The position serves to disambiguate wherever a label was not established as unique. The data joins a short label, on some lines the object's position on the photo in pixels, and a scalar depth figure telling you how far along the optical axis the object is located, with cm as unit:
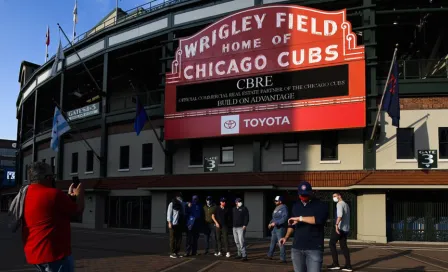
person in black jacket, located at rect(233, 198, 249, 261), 1321
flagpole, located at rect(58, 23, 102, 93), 2667
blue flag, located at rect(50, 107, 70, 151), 2734
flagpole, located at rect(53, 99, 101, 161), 2852
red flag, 4025
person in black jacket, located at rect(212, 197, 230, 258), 1388
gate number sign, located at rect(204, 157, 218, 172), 2442
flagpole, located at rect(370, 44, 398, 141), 1891
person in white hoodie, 1384
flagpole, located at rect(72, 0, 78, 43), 3462
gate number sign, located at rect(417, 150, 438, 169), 2017
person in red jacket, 438
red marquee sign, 2069
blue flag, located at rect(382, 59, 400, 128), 1891
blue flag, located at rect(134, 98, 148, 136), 2403
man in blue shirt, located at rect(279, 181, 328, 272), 605
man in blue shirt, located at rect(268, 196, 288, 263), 1227
